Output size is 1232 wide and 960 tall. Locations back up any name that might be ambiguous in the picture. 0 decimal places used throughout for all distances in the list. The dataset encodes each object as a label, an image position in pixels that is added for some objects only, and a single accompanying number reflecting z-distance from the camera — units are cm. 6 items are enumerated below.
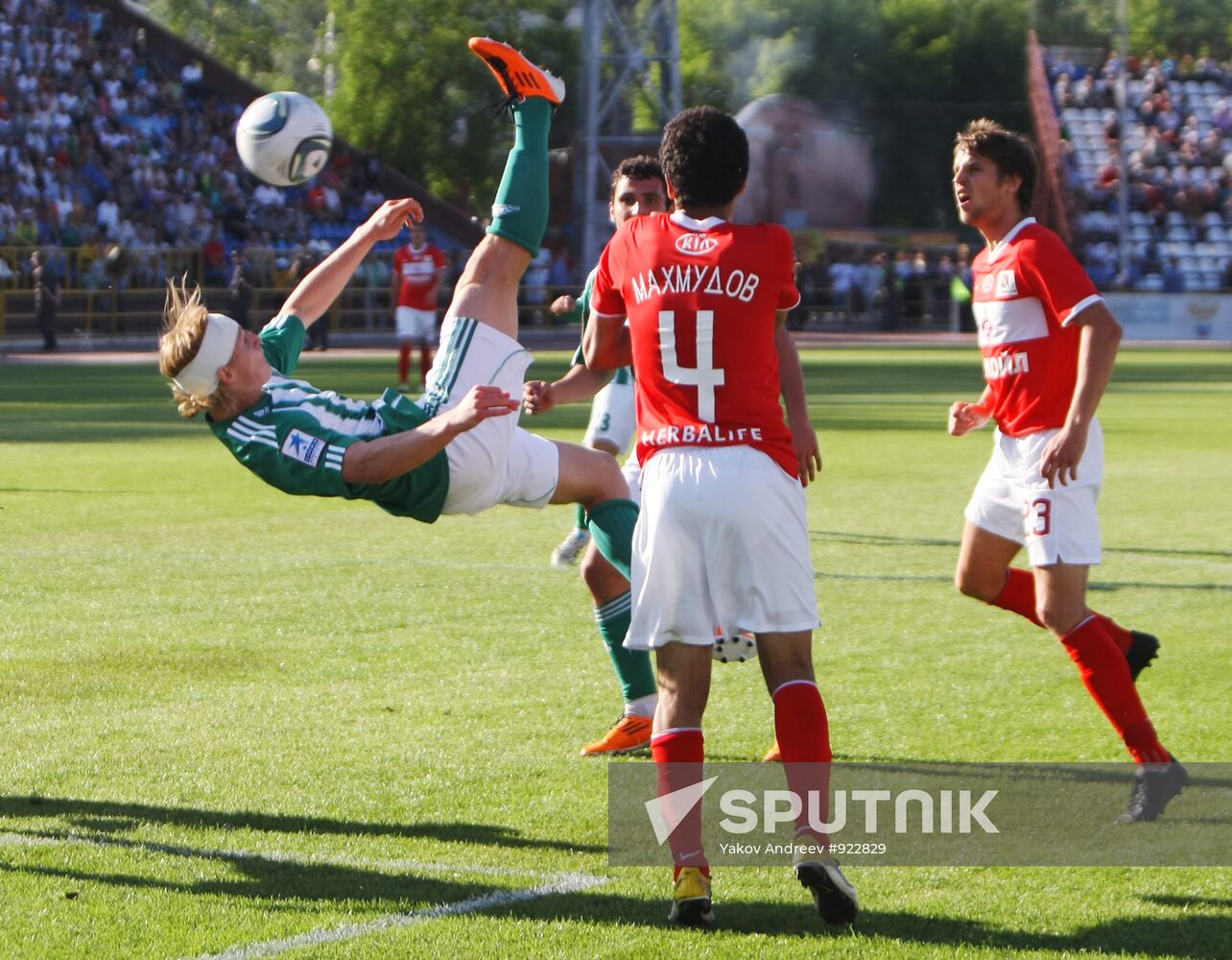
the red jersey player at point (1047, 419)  1109
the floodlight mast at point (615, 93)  8694
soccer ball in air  1535
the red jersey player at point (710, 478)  933
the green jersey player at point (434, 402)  1054
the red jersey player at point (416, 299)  4922
